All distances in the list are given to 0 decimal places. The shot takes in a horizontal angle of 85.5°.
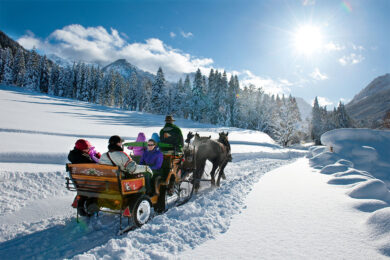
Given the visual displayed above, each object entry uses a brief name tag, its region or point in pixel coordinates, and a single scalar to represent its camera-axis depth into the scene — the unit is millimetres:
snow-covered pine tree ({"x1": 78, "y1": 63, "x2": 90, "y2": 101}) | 74000
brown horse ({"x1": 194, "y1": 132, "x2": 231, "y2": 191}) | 7477
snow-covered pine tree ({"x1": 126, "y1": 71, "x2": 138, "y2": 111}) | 76625
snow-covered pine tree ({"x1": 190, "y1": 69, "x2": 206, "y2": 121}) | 56812
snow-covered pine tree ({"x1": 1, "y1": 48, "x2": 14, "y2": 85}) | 63031
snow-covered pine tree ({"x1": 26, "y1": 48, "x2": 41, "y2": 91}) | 66456
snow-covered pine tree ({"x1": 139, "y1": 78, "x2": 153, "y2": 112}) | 79000
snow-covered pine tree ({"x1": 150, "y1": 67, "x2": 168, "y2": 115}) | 55250
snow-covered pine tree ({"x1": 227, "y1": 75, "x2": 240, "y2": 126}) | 59719
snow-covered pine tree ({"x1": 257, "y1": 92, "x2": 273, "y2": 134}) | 59312
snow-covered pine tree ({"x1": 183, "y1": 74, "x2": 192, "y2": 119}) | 61634
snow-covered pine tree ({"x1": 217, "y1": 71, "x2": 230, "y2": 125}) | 58619
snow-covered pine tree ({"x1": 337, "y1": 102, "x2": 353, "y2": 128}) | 75375
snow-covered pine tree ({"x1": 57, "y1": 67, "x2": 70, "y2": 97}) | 75250
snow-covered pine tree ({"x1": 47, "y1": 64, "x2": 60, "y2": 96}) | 75250
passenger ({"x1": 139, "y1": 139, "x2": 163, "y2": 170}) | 5398
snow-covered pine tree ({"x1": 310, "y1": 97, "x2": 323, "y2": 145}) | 74294
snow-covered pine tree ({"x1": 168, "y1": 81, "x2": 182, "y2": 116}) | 62250
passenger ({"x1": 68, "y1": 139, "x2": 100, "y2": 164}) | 4656
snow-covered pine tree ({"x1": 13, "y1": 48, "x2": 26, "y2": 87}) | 67125
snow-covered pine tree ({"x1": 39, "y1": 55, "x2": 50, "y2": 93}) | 68369
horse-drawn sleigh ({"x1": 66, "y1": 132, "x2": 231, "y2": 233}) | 3988
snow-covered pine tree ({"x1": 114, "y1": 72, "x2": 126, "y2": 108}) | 80750
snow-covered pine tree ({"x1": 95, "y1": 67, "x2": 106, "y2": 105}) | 76562
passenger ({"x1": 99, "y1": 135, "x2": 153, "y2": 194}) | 4090
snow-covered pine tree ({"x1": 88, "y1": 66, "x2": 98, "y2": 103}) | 75206
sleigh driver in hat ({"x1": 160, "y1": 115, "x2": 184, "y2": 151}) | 6549
